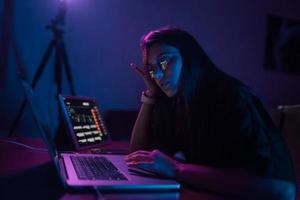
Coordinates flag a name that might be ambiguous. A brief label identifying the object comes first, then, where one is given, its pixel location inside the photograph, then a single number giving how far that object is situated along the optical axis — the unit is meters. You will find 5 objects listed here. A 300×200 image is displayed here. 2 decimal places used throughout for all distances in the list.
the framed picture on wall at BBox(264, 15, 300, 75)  4.05
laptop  0.95
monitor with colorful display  1.63
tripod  3.12
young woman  1.00
